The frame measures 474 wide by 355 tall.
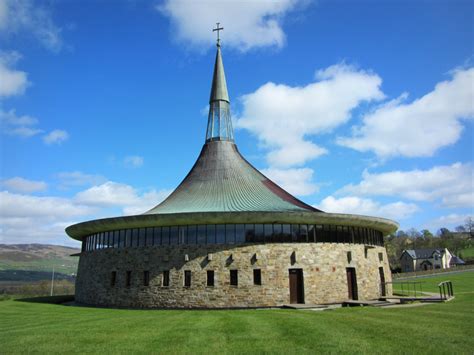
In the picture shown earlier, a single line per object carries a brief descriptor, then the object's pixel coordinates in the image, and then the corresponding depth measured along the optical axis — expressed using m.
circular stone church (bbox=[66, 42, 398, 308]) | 22.39
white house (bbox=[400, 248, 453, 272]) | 89.00
